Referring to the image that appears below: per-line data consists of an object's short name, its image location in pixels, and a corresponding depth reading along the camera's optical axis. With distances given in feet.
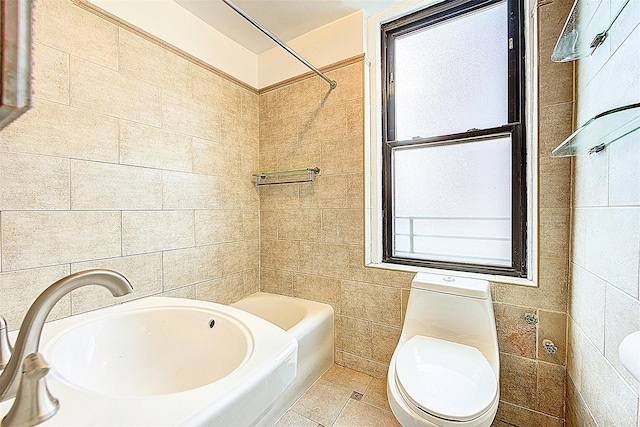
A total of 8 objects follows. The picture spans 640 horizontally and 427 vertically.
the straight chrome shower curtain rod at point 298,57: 4.35
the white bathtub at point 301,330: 5.31
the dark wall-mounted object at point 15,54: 1.01
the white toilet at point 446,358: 3.26
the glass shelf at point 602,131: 2.33
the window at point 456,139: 5.09
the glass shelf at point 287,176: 6.69
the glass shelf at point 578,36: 3.30
